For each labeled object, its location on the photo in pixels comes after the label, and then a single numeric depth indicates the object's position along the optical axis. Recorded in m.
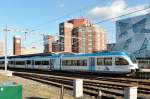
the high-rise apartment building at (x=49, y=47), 146.38
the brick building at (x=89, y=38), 105.74
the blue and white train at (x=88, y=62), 35.53
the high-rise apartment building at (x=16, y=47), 166.38
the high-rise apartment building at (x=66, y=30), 119.66
